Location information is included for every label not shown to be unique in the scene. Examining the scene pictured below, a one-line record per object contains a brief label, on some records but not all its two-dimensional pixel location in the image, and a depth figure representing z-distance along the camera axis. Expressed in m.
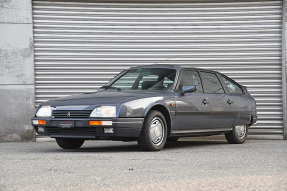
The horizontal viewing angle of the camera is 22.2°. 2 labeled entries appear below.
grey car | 10.08
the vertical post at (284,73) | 16.06
